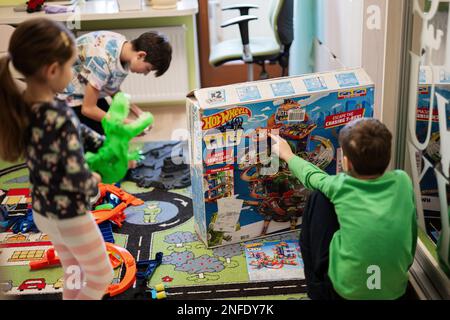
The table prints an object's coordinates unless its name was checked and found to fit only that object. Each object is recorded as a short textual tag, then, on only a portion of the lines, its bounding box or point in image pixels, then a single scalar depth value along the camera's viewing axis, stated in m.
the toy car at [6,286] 2.11
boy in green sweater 1.63
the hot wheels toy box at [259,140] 2.10
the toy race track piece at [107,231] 2.38
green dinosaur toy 1.62
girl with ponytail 1.42
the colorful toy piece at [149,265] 2.14
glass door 1.81
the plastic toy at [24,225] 2.52
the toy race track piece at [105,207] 2.55
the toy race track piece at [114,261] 2.21
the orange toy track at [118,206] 2.46
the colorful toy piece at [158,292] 2.02
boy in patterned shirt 2.30
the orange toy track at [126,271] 2.04
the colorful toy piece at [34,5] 3.54
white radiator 3.77
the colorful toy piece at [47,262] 2.24
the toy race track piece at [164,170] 2.91
